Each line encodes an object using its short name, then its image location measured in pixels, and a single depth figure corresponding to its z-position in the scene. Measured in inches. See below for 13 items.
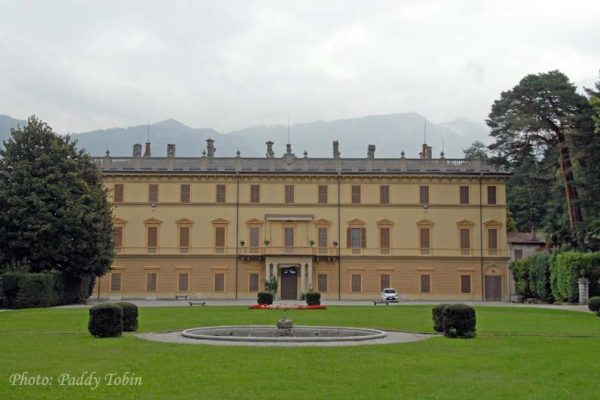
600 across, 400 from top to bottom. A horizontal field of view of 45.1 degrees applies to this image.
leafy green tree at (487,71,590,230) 1909.4
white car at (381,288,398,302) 1980.8
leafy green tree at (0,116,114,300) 1535.4
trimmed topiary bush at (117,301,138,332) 836.6
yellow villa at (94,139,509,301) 2187.5
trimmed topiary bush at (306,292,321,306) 1513.3
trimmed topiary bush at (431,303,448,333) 820.6
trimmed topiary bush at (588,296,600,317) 1254.3
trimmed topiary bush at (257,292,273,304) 1530.5
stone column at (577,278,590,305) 1747.0
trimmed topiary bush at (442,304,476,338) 778.8
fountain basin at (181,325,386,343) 737.0
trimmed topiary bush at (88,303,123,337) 754.8
